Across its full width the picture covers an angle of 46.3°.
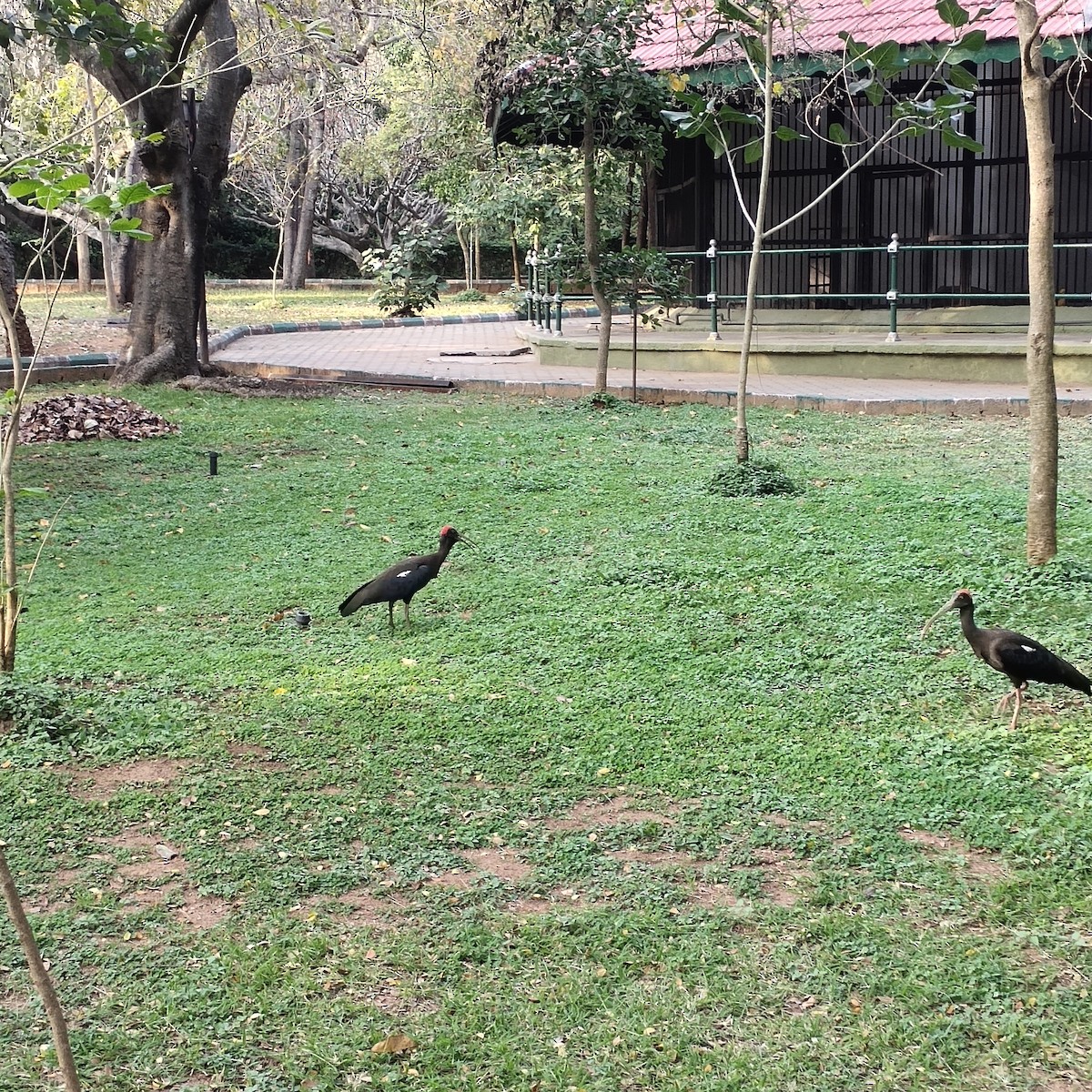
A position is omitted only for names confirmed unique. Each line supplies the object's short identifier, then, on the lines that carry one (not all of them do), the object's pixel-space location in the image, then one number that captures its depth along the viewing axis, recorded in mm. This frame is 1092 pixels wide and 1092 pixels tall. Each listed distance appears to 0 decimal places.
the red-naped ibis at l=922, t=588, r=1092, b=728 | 4402
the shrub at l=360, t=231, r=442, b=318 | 27188
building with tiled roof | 15508
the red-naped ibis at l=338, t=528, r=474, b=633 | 5578
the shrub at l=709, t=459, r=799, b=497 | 8227
